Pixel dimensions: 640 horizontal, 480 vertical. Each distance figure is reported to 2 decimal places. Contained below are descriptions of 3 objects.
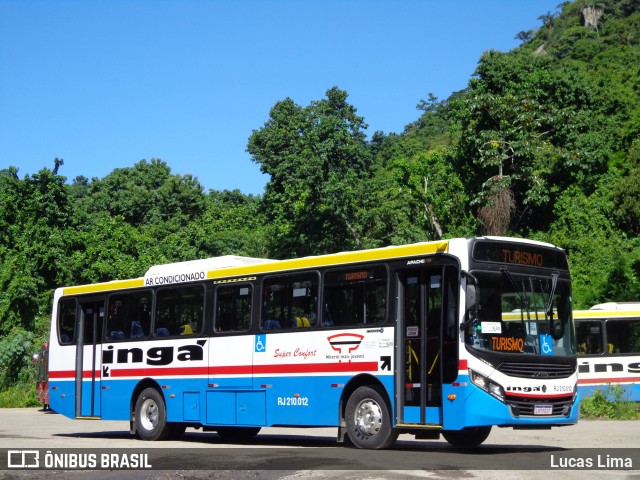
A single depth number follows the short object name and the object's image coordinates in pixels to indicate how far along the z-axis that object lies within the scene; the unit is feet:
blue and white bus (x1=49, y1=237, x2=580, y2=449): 45.03
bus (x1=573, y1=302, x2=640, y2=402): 88.48
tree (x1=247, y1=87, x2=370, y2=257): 149.79
